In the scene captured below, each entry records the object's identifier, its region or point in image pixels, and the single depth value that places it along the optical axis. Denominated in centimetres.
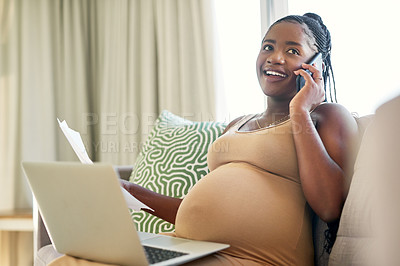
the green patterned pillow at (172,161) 158
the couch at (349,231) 90
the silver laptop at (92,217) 75
